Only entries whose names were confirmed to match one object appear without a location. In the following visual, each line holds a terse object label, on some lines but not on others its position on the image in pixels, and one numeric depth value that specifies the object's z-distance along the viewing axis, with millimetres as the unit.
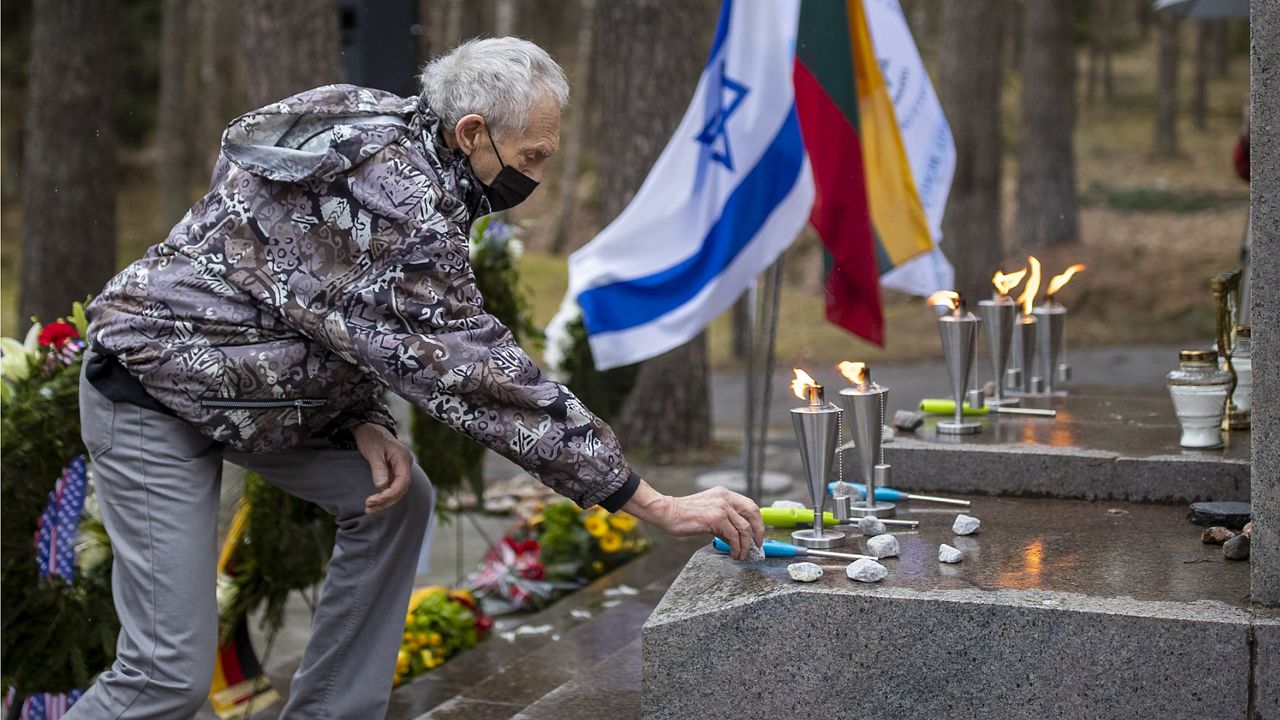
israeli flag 5547
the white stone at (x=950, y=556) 3045
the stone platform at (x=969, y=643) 2566
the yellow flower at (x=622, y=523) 5816
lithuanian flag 5492
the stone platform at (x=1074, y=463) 3723
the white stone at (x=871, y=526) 3312
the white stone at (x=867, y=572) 2820
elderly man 2660
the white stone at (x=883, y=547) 3047
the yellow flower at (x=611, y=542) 5754
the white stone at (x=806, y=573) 2818
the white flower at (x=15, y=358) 4059
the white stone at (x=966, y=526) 3338
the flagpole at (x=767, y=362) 5926
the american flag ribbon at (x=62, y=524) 3949
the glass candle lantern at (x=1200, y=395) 3778
